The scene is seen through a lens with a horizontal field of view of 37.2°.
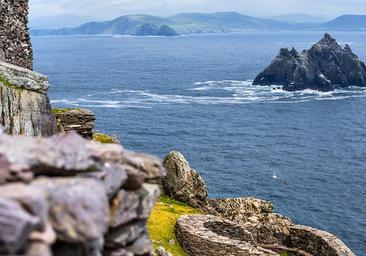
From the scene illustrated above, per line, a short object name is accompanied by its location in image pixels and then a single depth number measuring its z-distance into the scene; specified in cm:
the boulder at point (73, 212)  764
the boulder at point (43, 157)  777
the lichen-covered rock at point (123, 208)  934
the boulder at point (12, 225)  675
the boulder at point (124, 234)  944
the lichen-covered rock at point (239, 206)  3756
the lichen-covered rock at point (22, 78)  2361
